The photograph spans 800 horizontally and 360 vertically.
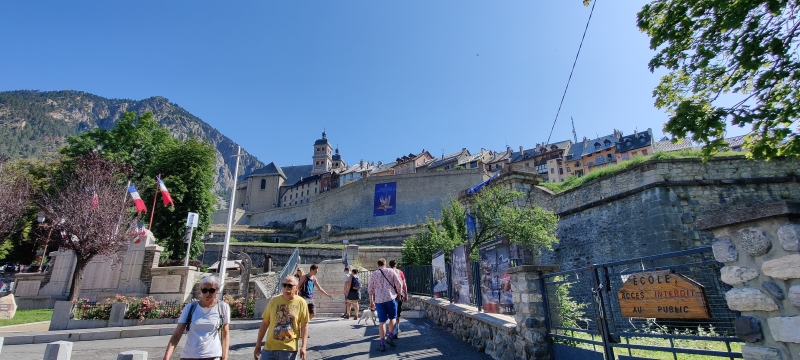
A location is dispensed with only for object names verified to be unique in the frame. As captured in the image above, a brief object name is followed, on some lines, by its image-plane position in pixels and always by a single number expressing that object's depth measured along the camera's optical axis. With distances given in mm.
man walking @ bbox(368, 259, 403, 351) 7180
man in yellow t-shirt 4289
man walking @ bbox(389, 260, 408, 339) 7670
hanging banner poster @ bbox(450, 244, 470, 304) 8180
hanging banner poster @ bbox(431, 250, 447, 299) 10016
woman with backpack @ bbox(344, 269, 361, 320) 11039
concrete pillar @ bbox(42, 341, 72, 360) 4699
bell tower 92062
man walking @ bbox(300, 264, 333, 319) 8711
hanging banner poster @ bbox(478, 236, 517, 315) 6480
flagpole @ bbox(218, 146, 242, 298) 13070
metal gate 3275
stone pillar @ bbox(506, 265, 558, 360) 5234
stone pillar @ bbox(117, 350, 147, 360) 4352
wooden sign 3178
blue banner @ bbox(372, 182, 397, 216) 51312
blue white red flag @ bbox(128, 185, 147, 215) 17328
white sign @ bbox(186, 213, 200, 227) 16614
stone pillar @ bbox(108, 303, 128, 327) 11204
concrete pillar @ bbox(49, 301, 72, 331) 10859
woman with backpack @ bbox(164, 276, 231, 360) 4000
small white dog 10245
